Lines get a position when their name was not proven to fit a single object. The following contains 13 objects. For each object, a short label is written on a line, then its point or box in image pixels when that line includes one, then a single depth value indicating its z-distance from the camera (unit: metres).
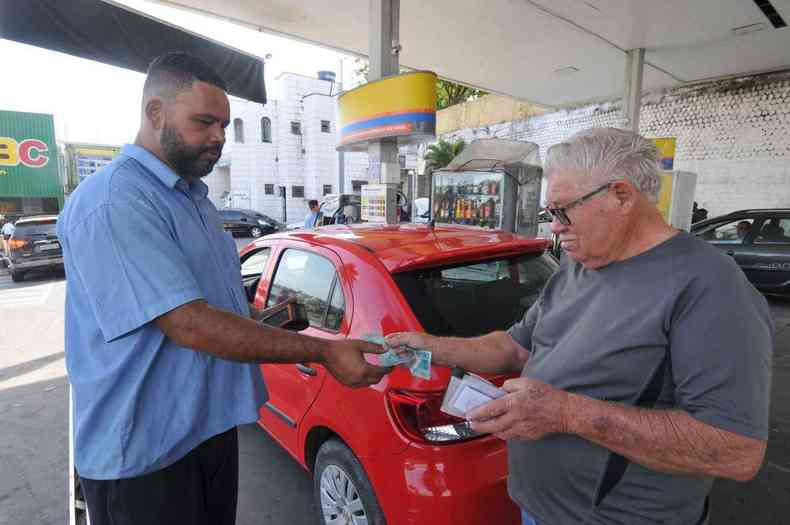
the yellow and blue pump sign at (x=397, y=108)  5.67
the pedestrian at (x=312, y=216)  11.12
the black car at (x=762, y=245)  6.97
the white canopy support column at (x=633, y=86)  9.29
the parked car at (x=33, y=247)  10.47
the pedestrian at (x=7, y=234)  10.80
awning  4.18
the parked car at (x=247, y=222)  21.19
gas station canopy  7.09
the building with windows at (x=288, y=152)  27.19
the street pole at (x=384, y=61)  6.22
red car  1.70
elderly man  0.96
